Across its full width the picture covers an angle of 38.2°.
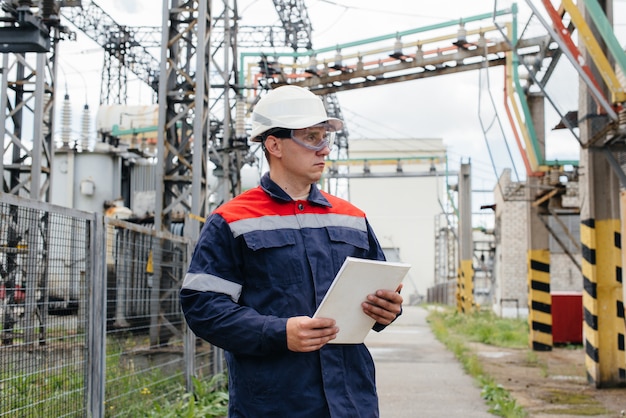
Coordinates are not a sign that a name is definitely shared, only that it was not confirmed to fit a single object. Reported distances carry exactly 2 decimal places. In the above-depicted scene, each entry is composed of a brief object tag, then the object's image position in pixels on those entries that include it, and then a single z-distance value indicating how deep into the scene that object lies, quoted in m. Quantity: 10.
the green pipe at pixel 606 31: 9.00
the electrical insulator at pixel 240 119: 21.42
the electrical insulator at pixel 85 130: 26.33
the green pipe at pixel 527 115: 15.84
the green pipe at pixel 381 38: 22.12
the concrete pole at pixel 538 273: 17.08
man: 3.17
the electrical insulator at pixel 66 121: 24.50
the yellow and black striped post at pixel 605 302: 11.31
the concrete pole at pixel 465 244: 31.94
